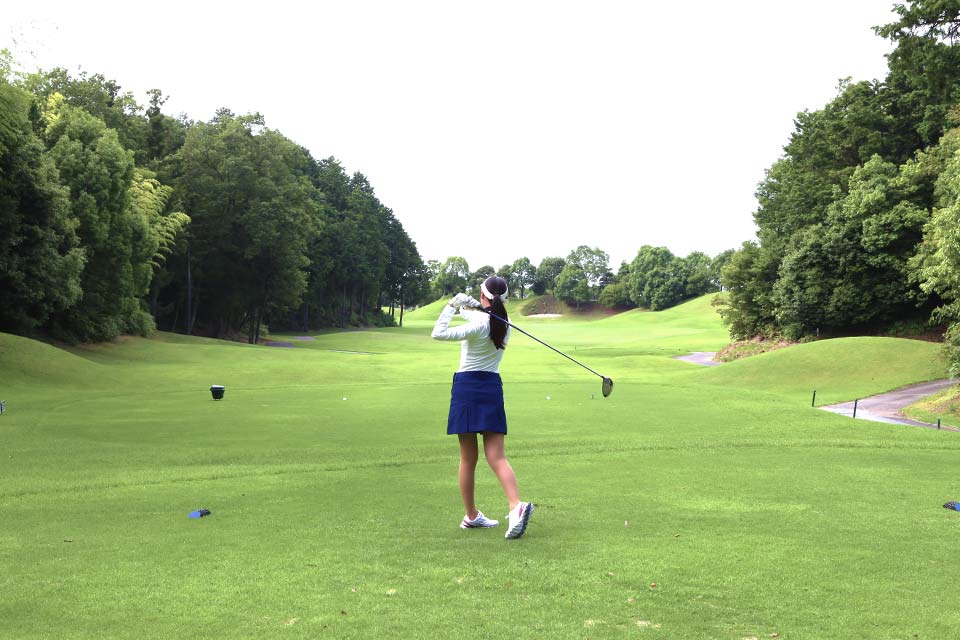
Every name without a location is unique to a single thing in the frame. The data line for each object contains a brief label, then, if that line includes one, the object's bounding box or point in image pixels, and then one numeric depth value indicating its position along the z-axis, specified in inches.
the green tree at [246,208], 2485.2
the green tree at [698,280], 5876.0
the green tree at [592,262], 6781.5
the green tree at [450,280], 7544.3
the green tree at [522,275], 7367.1
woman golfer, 294.7
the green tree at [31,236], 1390.3
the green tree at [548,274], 7185.0
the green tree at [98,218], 1676.9
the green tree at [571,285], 6491.1
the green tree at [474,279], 7047.2
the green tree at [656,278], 5792.3
